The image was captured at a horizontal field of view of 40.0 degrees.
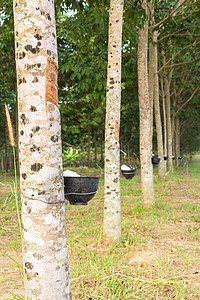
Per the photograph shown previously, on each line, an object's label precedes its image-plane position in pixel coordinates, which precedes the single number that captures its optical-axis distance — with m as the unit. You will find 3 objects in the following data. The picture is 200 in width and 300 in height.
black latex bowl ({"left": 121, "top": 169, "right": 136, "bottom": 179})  7.96
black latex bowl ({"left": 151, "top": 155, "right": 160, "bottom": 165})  9.53
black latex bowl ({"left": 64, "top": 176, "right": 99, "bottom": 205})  2.91
